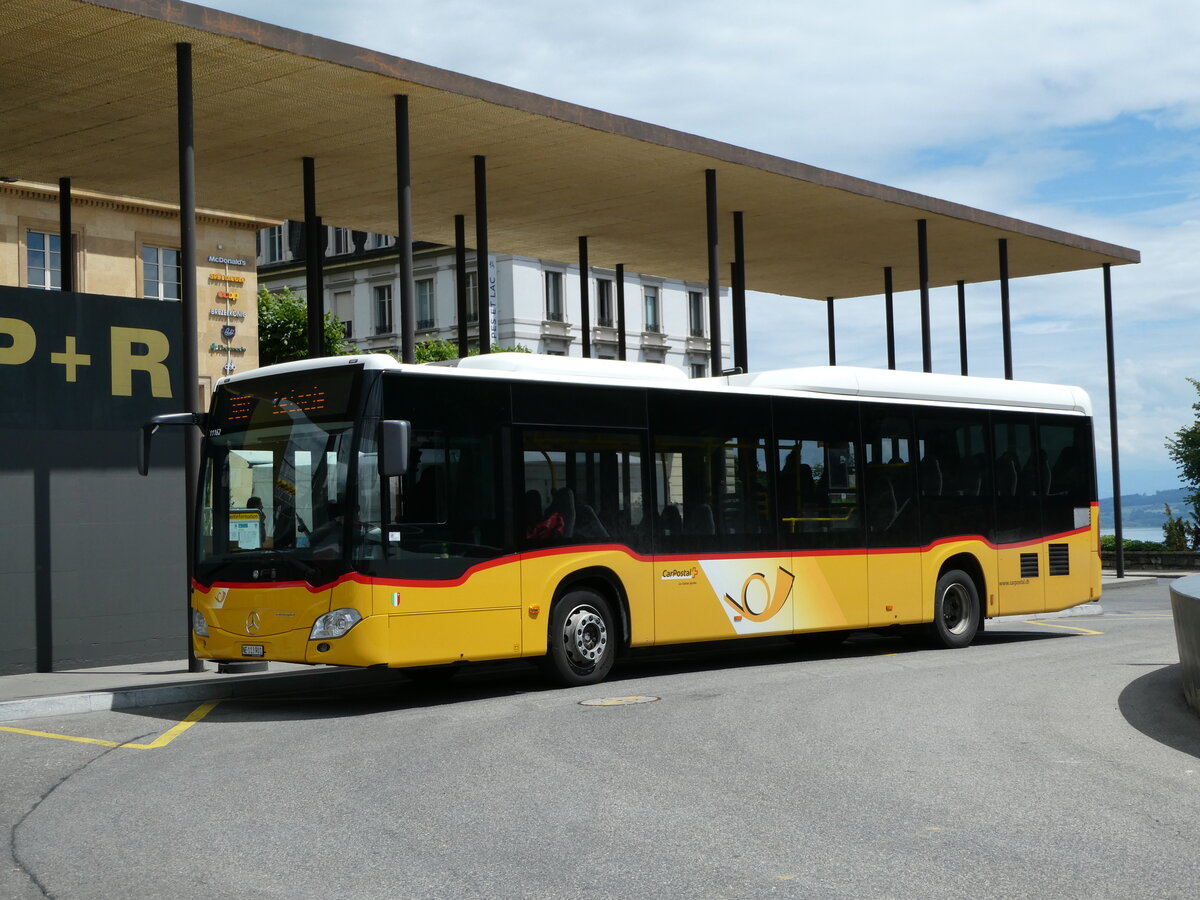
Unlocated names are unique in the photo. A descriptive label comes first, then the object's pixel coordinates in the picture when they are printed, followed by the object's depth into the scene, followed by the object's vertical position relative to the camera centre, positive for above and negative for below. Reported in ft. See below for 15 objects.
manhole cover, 41.88 -5.95
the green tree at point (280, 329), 218.38 +24.43
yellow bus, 41.65 -0.68
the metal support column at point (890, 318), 113.80 +12.35
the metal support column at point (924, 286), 90.38 +11.79
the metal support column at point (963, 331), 107.04 +10.88
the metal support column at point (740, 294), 81.25 +10.84
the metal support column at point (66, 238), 68.75 +12.59
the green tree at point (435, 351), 240.12 +22.86
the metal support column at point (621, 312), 98.37 +11.81
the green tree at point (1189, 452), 229.04 +3.51
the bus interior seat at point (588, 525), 46.83 -1.07
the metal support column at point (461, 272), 85.15 +12.65
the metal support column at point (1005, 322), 102.19 +10.92
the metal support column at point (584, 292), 90.84 +12.32
